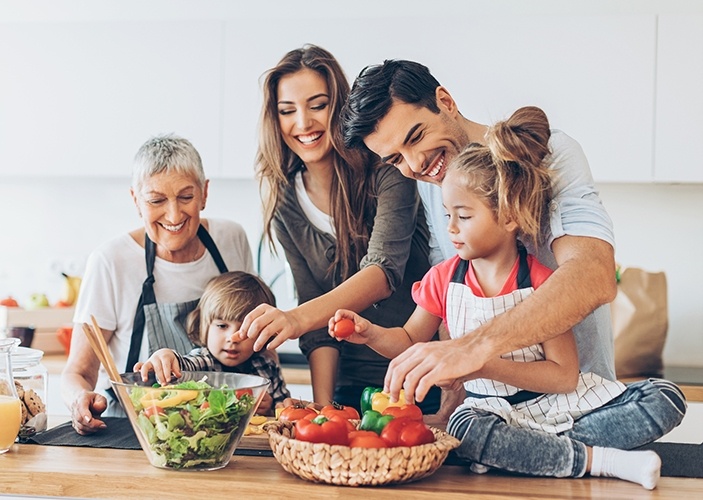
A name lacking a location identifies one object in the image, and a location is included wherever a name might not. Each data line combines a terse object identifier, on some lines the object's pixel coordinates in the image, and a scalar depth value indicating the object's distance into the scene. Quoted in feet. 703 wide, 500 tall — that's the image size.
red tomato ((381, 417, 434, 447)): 4.37
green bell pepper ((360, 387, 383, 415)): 5.84
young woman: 6.53
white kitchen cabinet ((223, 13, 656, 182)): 9.95
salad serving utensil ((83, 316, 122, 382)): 4.80
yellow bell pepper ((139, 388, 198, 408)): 4.47
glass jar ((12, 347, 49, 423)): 5.39
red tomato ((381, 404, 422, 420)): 4.86
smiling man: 4.39
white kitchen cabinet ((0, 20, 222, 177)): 10.63
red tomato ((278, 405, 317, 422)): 4.88
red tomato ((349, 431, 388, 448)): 4.33
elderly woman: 6.51
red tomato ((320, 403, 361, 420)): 4.80
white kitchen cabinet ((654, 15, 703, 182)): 9.83
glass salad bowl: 4.49
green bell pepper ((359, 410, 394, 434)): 4.64
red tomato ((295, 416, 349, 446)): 4.38
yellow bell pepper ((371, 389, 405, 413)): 5.45
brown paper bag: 10.01
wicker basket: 4.26
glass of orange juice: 4.90
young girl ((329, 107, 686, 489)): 4.58
